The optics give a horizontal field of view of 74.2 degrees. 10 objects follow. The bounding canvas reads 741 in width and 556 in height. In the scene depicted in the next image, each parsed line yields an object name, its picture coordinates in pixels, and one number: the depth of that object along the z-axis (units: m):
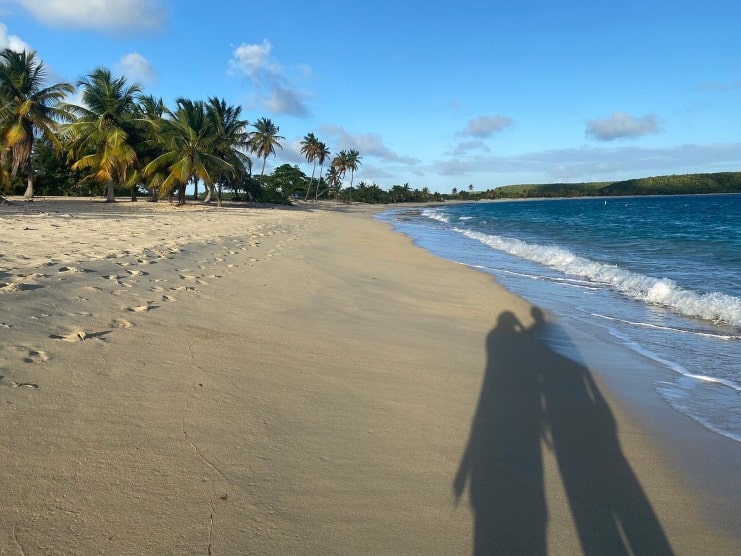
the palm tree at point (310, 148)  75.69
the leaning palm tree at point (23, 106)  25.48
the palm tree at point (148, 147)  31.61
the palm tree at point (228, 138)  34.47
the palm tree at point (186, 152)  30.14
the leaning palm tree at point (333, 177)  92.19
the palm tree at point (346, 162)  91.25
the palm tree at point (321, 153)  76.12
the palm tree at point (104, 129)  28.87
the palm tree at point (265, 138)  57.69
